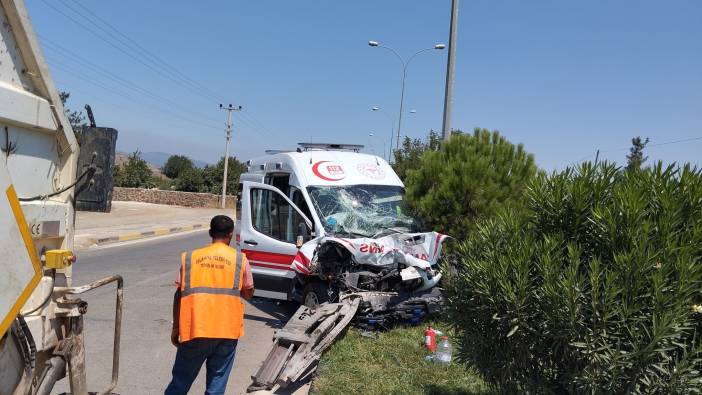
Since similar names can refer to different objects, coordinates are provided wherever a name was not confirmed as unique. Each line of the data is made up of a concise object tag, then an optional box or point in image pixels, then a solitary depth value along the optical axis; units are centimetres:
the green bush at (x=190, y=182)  4884
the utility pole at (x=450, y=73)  1019
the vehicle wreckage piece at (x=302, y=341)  519
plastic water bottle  587
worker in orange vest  372
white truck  227
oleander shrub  284
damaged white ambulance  737
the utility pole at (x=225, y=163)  4425
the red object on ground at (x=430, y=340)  639
